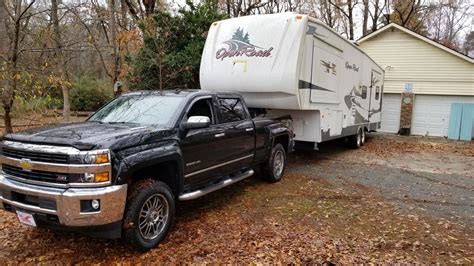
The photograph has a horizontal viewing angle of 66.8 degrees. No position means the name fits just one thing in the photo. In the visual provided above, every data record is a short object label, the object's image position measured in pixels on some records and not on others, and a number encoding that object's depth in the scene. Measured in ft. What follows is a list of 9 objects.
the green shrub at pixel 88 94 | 82.17
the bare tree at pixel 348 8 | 94.02
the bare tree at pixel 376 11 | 95.28
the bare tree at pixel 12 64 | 25.93
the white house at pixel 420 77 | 59.06
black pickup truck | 11.89
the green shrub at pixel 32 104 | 24.62
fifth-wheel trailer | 24.66
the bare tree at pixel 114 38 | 50.08
